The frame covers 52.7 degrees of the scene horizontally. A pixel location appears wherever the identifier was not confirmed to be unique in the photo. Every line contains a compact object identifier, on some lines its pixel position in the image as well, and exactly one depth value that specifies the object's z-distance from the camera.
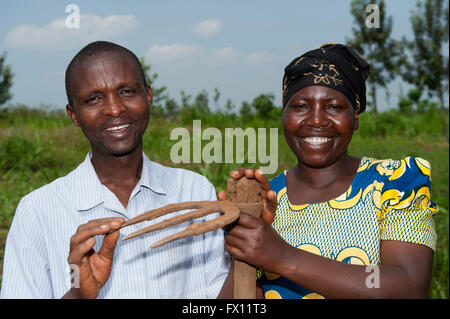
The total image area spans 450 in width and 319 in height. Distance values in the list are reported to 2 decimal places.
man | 1.54
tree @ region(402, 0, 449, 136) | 13.37
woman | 1.29
